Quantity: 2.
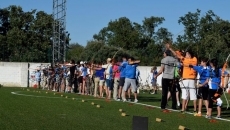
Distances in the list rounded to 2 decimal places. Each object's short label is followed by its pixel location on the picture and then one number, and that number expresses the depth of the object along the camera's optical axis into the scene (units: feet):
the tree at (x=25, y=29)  220.32
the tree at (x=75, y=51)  321.62
